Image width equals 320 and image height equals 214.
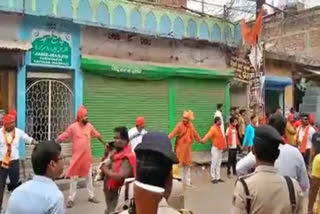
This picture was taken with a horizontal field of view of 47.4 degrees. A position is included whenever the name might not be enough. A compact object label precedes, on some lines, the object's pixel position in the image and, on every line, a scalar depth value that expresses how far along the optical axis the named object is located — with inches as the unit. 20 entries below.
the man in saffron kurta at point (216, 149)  345.5
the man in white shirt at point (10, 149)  231.0
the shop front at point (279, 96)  513.1
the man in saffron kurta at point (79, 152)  254.3
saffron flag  397.8
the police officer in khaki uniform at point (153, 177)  50.6
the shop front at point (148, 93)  345.3
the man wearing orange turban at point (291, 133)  366.5
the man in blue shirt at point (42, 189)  91.0
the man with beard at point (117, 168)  148.0
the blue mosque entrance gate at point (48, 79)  306.7
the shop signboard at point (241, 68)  445.6
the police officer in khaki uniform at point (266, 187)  85.8
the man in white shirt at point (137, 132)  261.7
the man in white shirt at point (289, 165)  117.3
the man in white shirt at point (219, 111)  375.5
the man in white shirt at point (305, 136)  347.1
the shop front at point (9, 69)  288.8
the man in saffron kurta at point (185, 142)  317.5
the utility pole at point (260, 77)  403.8
